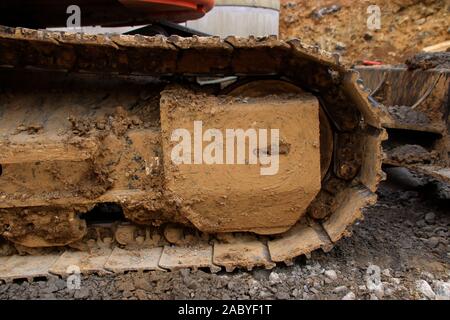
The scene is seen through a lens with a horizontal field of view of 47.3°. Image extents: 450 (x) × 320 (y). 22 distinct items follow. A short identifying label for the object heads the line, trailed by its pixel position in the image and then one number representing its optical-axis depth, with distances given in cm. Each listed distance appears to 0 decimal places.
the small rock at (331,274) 266
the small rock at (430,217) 341
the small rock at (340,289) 253
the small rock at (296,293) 253
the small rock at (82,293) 254
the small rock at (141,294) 250
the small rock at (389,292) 248
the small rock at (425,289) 246
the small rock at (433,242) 304
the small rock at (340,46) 1191
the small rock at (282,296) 250
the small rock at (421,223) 336
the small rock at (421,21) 1120
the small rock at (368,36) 1162
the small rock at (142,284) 257
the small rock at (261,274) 270
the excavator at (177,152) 269
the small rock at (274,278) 265
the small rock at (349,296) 245
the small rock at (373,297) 245
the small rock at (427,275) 263
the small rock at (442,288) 248
